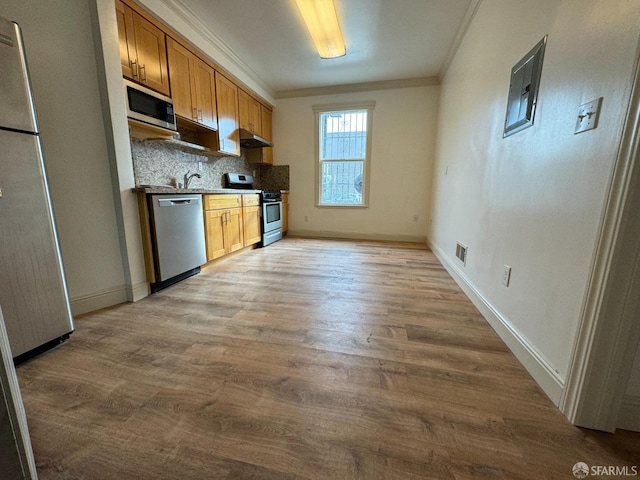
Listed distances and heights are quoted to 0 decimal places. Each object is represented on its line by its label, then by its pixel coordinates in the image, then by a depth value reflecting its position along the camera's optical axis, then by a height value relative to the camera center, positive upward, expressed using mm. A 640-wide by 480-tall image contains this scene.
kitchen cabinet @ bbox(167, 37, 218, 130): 2562 +1200
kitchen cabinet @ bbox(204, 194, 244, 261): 2816 -367
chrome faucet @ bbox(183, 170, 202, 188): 3059 +190
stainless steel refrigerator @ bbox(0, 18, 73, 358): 1216 -154
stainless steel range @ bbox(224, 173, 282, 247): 3965 -194
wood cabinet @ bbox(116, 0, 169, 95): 2022 +1245
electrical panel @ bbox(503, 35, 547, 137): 1344 +623
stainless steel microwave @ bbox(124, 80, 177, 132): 2025 +755
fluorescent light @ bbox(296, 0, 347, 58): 2388 +1813
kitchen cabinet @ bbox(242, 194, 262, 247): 3533 -352
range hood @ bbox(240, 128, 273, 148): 3816 +881
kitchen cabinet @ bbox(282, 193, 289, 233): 4816 -331
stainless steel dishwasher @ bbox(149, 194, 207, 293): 2158 -403
